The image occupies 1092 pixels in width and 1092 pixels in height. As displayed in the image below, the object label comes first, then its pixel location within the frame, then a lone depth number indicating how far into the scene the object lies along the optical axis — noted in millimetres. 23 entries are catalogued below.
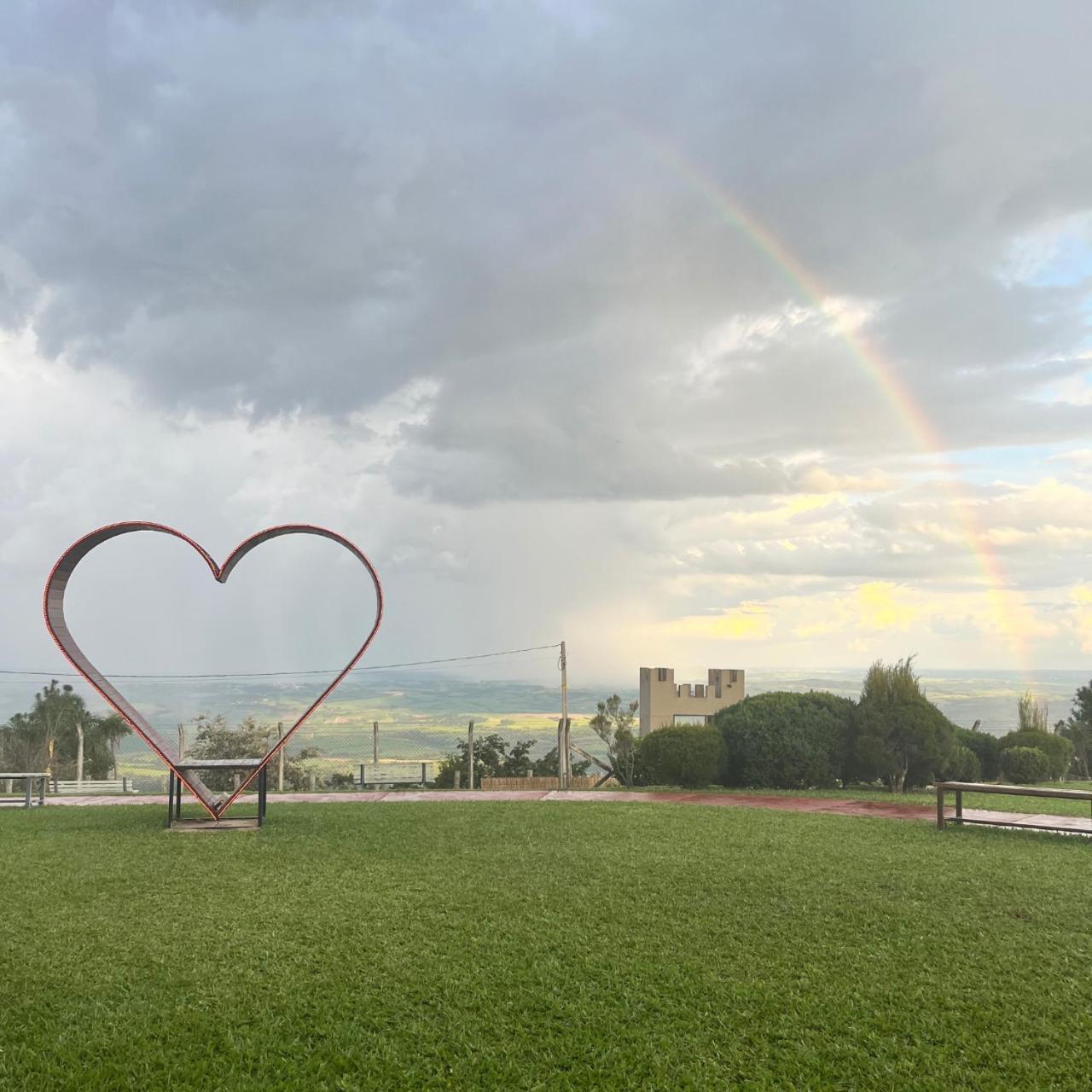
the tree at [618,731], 17609
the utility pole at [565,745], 14773
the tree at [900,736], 13617
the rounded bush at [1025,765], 15156
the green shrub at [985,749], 15602
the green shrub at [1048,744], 15703
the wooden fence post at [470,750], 15669
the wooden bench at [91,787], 16062
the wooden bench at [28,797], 11945
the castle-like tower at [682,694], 25469
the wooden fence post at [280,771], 14866
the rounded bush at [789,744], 13648
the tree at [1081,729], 21733
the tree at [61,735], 27480
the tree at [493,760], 17719
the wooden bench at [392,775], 15992
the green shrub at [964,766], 14500
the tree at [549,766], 17469
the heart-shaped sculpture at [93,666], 9664
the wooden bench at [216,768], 9516
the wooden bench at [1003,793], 8547
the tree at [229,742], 18844
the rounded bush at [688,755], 13812
